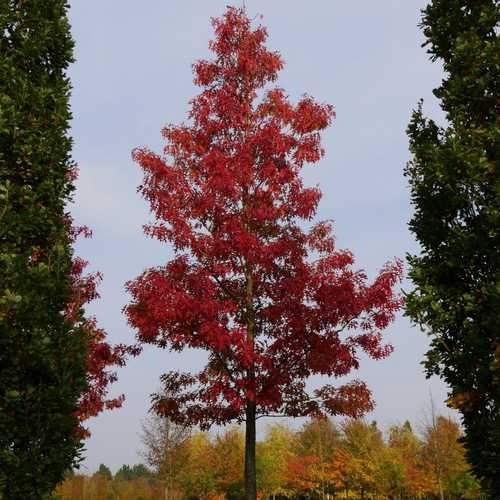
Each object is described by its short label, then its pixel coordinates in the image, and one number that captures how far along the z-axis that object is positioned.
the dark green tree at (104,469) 162.39
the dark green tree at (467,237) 8.70
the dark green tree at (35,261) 7.74
